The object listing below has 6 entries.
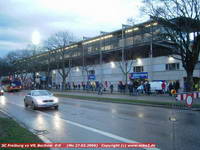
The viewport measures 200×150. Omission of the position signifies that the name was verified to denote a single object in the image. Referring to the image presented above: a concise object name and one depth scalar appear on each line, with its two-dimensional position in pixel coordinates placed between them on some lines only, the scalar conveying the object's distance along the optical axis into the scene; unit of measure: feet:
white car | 54.85
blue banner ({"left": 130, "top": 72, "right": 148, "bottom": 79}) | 149.81
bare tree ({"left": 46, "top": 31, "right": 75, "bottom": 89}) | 184.14
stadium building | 143.64
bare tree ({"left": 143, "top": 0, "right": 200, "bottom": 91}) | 65.00
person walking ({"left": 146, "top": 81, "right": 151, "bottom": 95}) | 102.12
